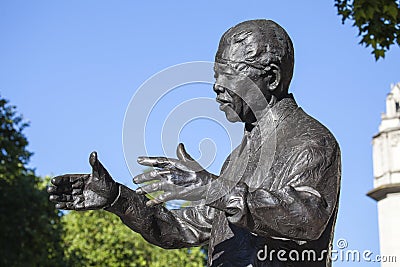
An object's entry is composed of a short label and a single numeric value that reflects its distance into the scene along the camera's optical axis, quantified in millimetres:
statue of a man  6613
